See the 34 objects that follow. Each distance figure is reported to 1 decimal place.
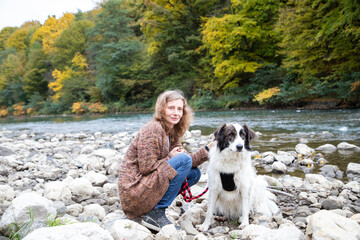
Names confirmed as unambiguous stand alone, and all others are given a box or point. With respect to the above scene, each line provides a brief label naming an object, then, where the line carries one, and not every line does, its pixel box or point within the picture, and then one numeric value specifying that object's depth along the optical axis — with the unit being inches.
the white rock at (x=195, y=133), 334.3
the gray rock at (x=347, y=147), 195.4
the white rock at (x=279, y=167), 159.1
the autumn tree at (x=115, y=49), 964.0
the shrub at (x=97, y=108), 1024.5
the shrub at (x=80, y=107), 1092.5
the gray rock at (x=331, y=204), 99.5
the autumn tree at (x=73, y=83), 1204.5
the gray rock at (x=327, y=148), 200.9
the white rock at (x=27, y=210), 69.9
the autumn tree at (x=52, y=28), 1509.6
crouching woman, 82.5
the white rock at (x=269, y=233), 65.2
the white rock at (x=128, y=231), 68.5
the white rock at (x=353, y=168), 141.5
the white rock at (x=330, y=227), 63.2
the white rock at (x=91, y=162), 182.7
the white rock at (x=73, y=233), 49.9
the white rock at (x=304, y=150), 190.5
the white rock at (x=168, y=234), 70.6
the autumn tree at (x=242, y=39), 639.1
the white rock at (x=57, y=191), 111.7
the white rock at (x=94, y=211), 93.6
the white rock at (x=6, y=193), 107.7
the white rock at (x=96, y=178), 140.3
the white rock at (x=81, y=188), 119.3
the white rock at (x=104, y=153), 208.3
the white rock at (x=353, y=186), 117.7
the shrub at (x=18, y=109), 1395.2
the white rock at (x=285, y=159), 174.6
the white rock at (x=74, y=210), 95.1
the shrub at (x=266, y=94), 580.4
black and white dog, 93.8
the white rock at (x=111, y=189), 125.0
